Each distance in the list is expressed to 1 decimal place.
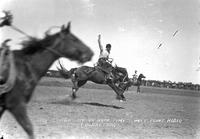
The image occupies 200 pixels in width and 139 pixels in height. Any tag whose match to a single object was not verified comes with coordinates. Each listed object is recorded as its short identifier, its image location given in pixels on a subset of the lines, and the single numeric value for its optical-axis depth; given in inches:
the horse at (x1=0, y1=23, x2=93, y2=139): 211.9
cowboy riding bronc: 557.3
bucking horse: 557.6
